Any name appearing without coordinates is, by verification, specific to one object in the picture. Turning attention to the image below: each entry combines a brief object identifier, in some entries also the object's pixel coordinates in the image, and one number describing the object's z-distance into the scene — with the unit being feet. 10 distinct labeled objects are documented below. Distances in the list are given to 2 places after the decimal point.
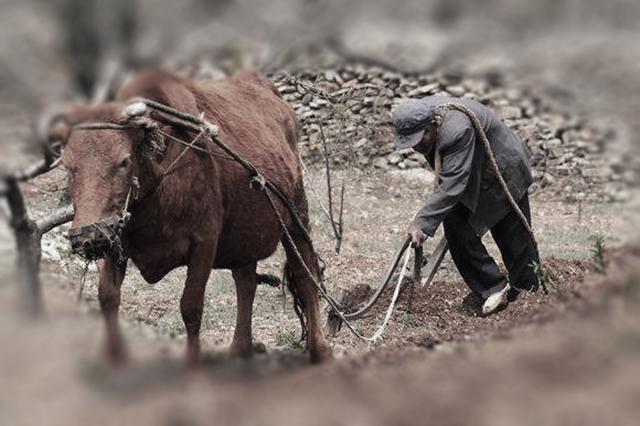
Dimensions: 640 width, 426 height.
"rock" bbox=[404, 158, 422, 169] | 71.26
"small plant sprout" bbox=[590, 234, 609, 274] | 18.79
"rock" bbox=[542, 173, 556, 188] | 68.95
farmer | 27.89
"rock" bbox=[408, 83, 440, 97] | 67.36
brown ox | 20.65
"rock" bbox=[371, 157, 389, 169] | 71.46
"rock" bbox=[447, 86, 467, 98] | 68.13
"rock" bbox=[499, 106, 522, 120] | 69.26
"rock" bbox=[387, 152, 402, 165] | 71.36
